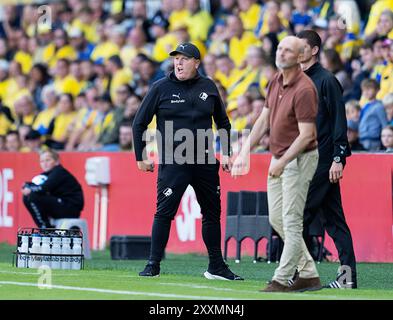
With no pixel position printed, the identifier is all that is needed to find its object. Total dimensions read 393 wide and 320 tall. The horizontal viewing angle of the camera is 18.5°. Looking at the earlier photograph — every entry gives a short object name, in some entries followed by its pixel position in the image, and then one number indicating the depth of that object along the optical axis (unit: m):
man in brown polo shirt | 9.76
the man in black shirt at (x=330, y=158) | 10.77
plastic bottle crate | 12.98
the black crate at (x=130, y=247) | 15.86
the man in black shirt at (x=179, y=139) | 11.77
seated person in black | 16.50
